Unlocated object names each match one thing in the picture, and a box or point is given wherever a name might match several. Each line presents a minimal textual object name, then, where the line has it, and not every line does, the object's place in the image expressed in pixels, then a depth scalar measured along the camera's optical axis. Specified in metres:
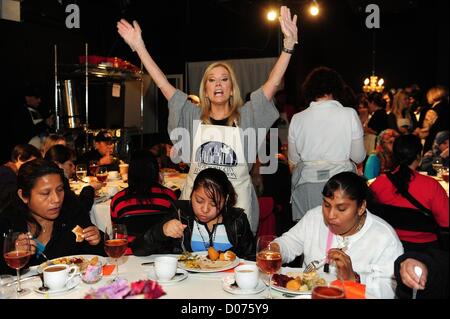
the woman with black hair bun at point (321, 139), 2.81
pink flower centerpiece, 1.23
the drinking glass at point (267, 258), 1.48
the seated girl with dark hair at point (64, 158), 3.48
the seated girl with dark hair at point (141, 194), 2.67
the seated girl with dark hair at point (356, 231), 1.76
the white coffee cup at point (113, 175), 4.16
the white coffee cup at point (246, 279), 1.47
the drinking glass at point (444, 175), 2.92
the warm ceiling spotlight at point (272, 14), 6.79
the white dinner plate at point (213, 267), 1.64
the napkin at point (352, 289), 1.24
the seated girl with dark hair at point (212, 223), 2.08
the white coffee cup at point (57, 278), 1.47
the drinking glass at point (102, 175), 3.70
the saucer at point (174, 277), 1.54
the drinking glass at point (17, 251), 1.51
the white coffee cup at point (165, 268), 1.55
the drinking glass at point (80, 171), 3.85
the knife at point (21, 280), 1.52
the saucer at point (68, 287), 1.46
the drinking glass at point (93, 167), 3.94
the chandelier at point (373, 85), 11.41
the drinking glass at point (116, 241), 1.60
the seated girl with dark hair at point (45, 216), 1.95
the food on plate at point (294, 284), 1.47
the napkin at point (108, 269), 1.66
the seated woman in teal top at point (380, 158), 3.73
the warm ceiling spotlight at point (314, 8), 6.78
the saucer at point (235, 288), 1.45
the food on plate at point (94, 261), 1.67
